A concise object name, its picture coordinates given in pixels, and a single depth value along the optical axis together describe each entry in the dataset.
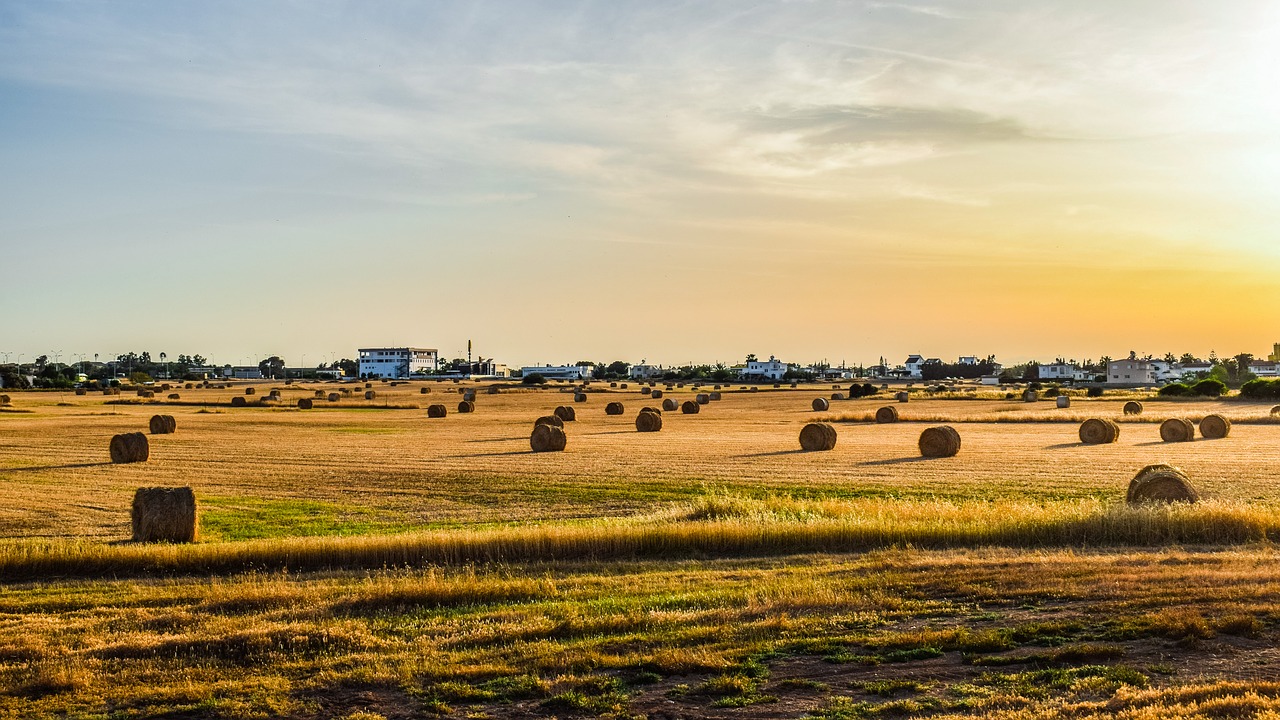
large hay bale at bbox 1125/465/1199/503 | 22.66
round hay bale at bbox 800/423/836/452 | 44.00
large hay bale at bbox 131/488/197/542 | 22.28
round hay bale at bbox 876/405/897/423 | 64.38
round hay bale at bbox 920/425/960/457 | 40.38
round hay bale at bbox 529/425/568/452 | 43.47
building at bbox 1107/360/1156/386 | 170.10
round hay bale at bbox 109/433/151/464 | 38.69
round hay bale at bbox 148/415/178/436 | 54.53
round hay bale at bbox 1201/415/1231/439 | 48.75
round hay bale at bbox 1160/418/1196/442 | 47.22
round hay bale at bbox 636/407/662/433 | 56.41
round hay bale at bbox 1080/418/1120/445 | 46.45
